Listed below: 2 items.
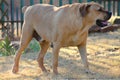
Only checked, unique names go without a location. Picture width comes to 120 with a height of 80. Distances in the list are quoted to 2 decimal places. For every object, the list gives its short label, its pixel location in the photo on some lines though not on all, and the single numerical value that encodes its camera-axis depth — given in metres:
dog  7.04
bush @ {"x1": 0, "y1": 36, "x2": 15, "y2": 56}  10.03
